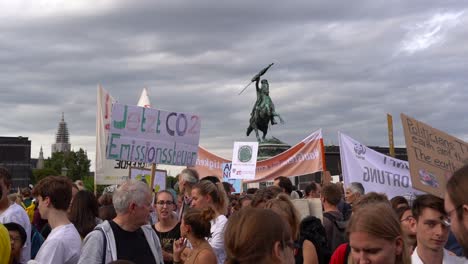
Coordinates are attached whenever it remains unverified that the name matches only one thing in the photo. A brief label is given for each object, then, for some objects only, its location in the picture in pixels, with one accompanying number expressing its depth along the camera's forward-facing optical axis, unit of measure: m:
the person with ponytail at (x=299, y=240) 4.92
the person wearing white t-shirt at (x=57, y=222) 4.79
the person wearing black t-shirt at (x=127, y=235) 4.47
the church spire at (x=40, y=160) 174.31
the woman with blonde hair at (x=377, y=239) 3.18
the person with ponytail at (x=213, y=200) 6.05
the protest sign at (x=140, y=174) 10.67
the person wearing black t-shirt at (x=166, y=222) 6.32
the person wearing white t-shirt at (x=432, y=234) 4.13
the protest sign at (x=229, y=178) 17.37
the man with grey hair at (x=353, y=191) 9.23
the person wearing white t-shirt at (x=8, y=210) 5.66
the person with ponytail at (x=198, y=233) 4.67
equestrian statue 35.78
